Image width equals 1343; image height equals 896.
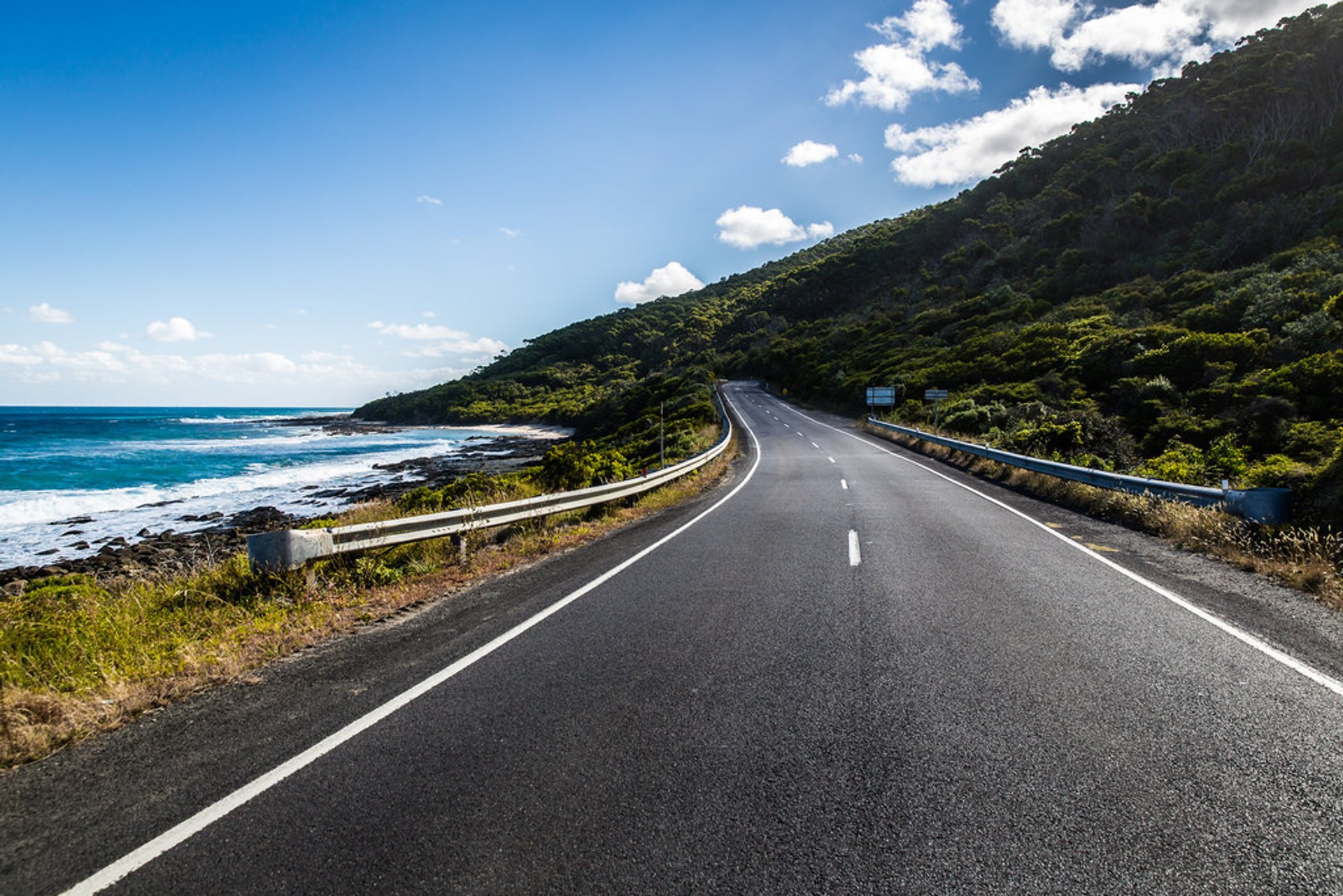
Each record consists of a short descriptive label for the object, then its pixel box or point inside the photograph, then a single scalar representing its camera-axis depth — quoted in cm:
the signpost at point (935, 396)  2770
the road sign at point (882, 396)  3834
